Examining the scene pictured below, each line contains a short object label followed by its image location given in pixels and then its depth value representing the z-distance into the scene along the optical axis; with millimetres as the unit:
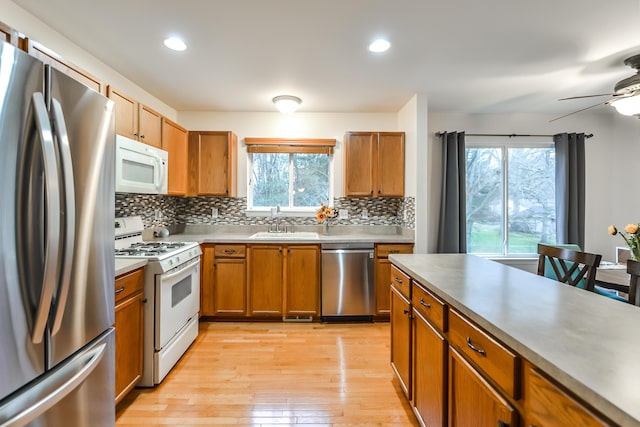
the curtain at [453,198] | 3604
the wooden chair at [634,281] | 1335
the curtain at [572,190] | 3637
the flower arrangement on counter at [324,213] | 3543
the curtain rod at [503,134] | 3816
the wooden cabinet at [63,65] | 1459
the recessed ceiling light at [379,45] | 2114
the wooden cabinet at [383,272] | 3188
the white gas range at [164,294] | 2047
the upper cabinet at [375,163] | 3516
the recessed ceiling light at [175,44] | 2105
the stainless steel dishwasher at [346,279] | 3150
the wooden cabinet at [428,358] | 1282
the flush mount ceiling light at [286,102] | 3141
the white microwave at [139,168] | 2129
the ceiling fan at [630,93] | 2205
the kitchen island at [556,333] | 611
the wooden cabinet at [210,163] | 3451
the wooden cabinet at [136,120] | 2232
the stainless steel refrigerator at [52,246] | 851
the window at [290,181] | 3842
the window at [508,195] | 3869
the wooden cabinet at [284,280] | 3156
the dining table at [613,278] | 1979
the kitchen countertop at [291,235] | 3146
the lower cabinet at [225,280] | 3139
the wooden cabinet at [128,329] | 1757
